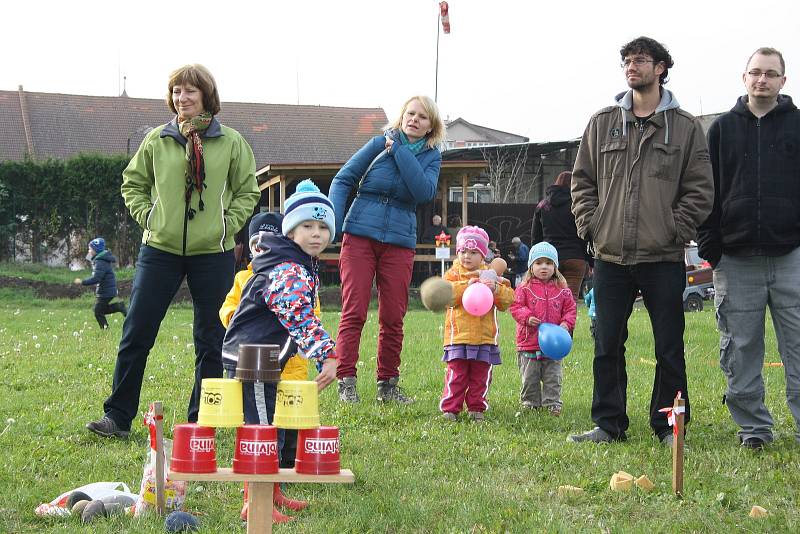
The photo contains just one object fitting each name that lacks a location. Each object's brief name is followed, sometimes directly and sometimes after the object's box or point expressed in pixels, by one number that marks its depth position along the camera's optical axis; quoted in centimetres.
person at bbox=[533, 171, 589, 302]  980
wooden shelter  2250
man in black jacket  541
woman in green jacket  544
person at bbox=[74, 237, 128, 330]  1367
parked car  2119
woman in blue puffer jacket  687
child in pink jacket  700
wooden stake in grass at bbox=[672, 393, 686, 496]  417
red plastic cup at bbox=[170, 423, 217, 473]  320
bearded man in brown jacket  543
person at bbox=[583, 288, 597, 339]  1049
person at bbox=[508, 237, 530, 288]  2048
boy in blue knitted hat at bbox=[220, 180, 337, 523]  402
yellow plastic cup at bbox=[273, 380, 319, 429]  333
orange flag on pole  3061
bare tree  3388
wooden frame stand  318
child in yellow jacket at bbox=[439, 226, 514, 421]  648
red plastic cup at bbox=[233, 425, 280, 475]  318
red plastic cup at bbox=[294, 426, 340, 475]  329
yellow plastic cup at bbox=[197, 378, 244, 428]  331
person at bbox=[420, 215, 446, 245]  2317
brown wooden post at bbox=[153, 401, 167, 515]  384
